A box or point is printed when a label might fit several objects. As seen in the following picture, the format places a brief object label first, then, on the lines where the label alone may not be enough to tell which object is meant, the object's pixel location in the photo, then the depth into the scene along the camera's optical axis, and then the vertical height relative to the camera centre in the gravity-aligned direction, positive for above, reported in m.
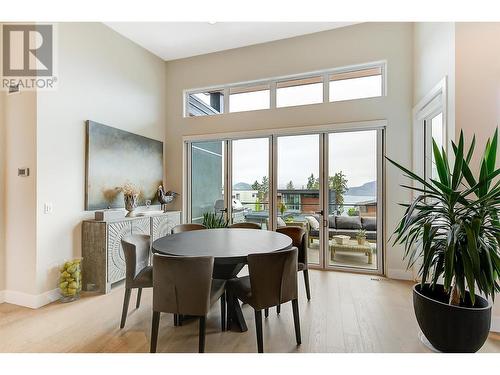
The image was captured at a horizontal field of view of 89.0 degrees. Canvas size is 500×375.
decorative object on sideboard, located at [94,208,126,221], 3.23 -0.38
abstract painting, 3.40 +0.31
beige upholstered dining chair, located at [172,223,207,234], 3.32 -0.57
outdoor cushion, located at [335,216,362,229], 3.98 -0.58
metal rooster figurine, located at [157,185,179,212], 4.52 -0.20
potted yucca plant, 1.76 -0.47
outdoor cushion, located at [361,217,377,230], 3.90 -0.58
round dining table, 2.03 -0.54
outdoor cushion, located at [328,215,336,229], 4.07 -0.57
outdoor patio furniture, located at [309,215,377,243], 3.92 -0.63
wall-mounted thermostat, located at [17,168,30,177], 2.82 +0.15
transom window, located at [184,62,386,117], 3.96 +1.62
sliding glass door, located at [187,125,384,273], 3.93 -0.05
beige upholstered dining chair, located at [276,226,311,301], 2.87 -0.74
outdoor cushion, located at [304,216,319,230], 4.14 -0.60
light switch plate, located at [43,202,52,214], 2.87 -0.26
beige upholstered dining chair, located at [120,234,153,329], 2.34 -0.85
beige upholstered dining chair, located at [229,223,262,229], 3.44 -0.55
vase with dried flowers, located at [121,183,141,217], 3.71 -0.20
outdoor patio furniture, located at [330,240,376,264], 3.95 -0.99
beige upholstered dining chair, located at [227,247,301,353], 1.91 -0.75
